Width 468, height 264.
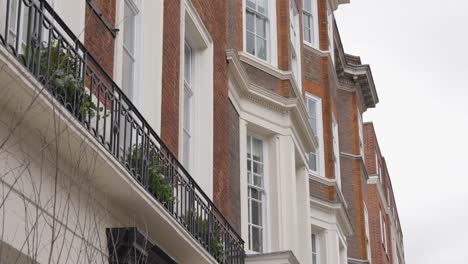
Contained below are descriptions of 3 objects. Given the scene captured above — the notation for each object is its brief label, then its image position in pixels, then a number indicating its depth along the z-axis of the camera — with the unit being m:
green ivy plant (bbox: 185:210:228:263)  15.35
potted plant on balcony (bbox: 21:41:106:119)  9.88
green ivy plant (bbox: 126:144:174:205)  12.87
